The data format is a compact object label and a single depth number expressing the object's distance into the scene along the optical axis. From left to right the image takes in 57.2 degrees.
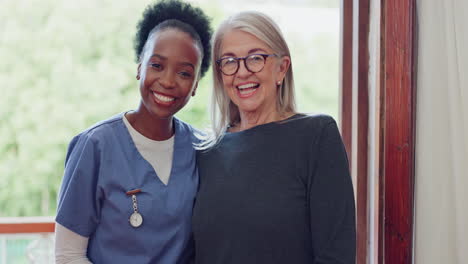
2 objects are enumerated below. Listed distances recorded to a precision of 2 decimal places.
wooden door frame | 1.52
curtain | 1.51
